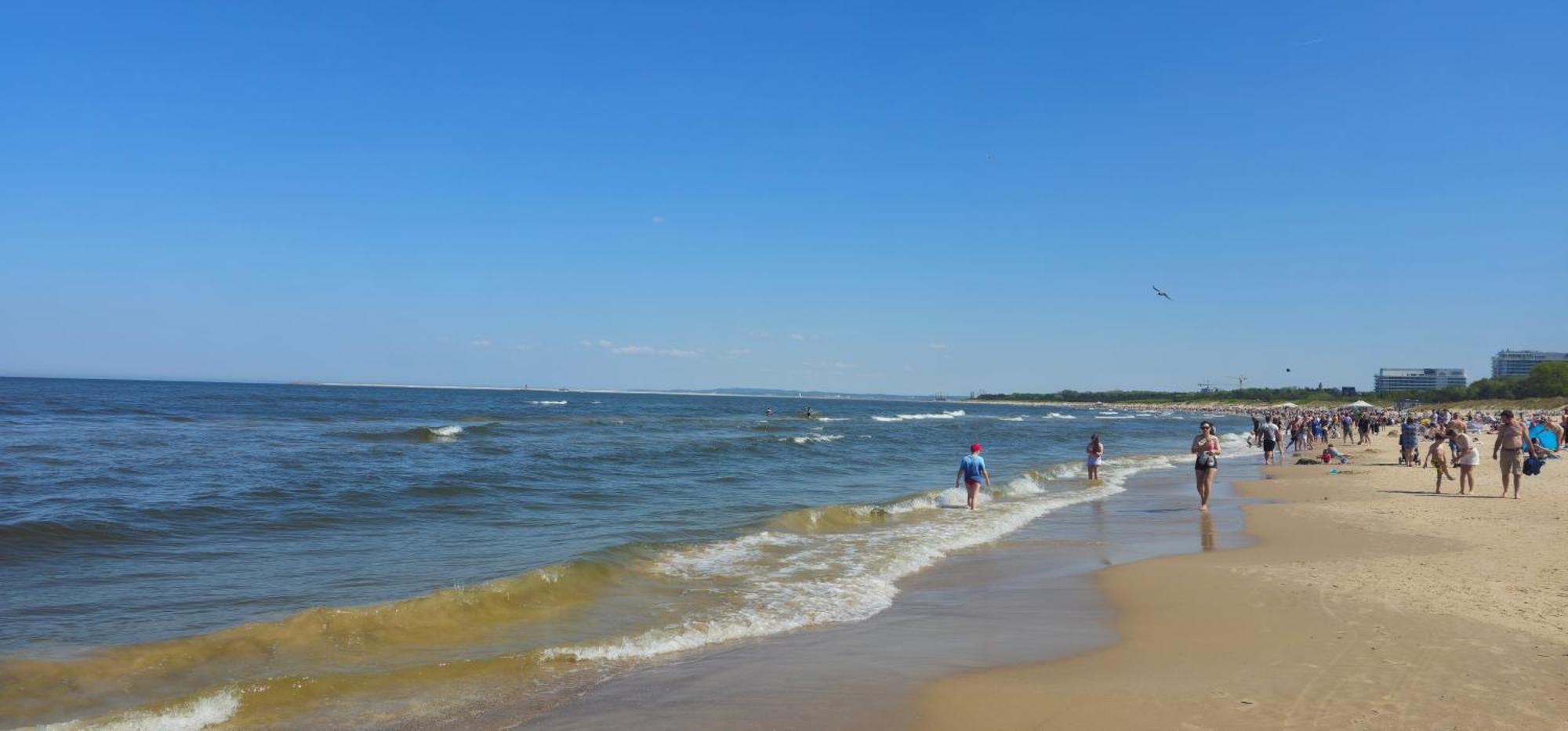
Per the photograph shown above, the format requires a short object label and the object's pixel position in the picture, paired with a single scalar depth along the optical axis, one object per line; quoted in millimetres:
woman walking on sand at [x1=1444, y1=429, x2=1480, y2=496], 16453
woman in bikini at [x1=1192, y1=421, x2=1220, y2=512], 15477
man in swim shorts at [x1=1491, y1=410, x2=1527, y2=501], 15078
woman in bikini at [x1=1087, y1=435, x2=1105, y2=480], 22547
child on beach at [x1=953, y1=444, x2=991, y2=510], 16344
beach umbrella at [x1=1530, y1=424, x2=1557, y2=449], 19442
